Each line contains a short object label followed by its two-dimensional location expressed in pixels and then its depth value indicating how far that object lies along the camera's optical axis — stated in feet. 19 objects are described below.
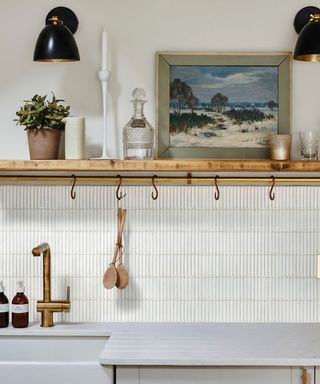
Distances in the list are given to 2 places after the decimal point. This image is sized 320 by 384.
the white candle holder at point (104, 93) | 9.23
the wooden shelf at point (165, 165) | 8.57
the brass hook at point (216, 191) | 9.37
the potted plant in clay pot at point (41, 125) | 8.82
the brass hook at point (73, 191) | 9.34
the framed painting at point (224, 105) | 9.36
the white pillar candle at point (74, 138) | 8.82
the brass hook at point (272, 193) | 9.36
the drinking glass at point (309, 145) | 8.97
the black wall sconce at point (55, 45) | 8.21
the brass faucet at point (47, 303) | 9.11
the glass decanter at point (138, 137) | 8.88
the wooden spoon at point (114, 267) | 9.22
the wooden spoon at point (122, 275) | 9.25
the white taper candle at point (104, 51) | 9.23
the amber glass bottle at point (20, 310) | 9.08
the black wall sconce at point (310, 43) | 8.22
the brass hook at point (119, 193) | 9.36
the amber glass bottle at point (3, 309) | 9.08
